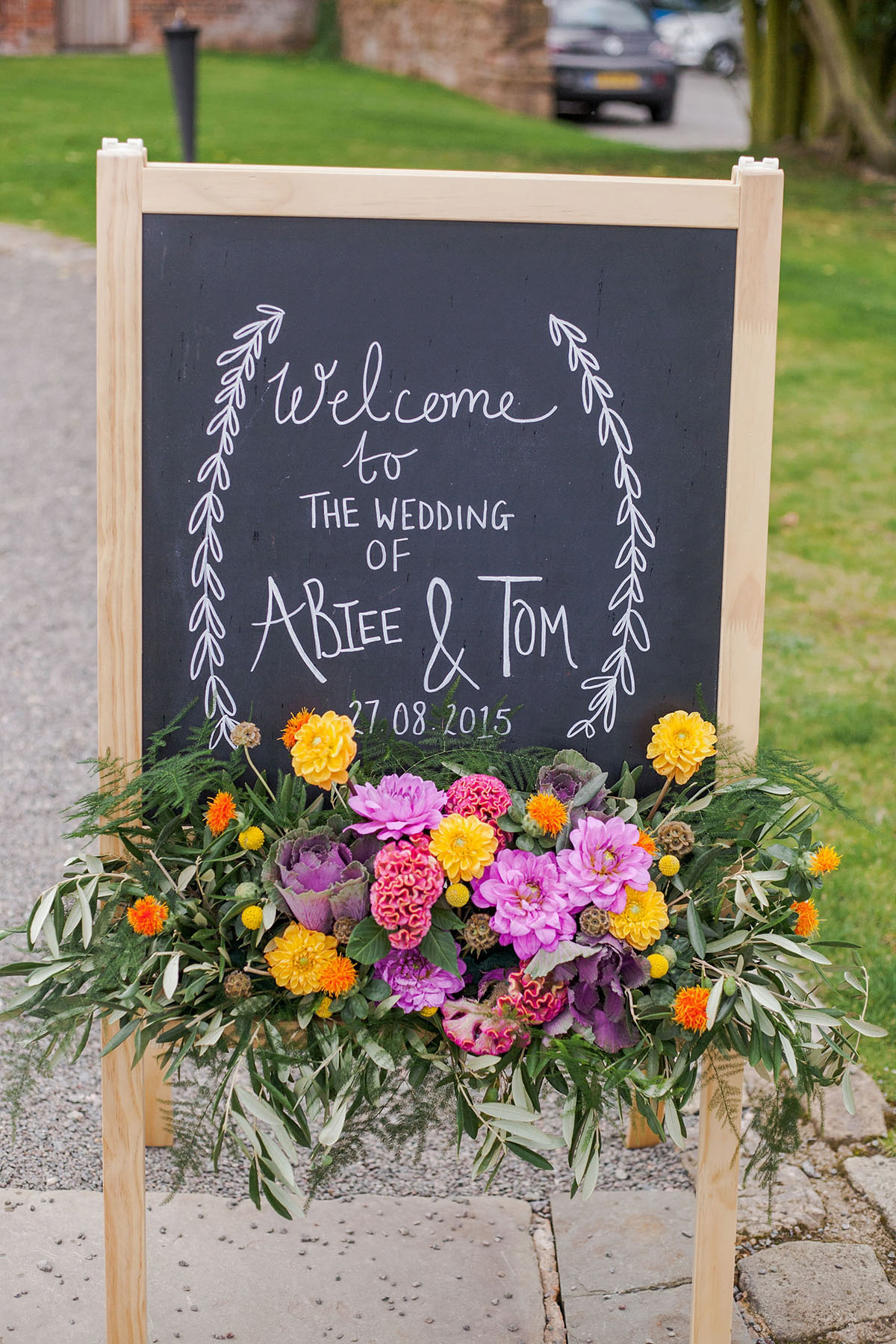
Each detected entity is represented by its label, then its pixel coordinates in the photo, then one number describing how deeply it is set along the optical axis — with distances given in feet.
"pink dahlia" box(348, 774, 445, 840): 8.33
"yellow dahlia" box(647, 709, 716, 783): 8.51
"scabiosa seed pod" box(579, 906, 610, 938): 8.24
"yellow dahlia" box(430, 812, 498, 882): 8.25
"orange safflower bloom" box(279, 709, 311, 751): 8.45
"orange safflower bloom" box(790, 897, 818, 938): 8.48
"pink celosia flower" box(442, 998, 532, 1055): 8.25
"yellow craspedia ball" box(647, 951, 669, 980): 8.26
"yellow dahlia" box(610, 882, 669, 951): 8.25
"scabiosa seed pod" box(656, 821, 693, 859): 8.45
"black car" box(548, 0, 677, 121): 61.07
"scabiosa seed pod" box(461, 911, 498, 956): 8.29
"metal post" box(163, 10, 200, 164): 23.93
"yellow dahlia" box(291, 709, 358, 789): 8.33
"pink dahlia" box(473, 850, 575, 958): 8.24
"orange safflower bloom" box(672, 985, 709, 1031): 8.16
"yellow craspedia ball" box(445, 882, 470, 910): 8.26
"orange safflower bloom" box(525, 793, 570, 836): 8.37
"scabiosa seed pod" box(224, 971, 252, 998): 8.28
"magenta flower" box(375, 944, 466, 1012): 8.28
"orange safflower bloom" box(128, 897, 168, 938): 8.25
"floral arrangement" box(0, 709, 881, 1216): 8.25
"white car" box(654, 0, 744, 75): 83.09
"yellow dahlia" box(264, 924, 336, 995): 8.22
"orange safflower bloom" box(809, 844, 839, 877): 8.43
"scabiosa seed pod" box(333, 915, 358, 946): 8.25
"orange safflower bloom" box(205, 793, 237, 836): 8.38
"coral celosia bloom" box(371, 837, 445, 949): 8.16
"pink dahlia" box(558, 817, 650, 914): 8.28
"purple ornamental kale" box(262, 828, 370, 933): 8.25
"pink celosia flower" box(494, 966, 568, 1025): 8.23
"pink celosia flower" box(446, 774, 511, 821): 8.40
